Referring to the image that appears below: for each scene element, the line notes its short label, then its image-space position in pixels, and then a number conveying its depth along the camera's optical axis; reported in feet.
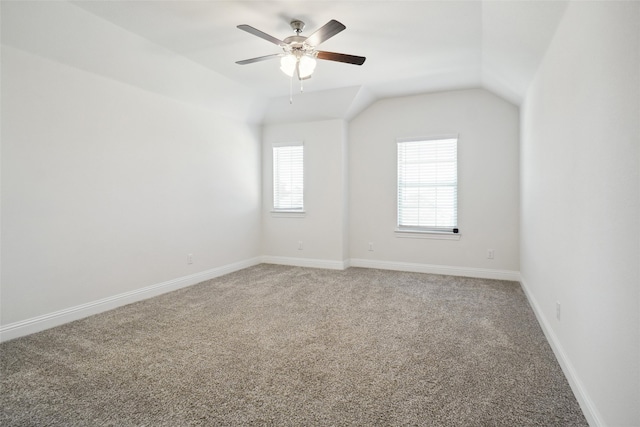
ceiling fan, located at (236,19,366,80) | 9.59
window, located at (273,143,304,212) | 18.88
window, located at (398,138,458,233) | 16.28
